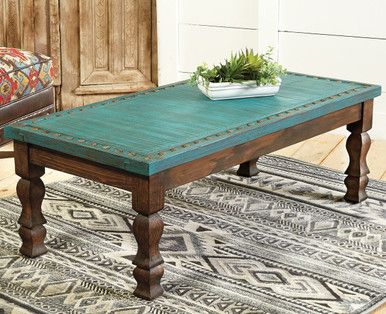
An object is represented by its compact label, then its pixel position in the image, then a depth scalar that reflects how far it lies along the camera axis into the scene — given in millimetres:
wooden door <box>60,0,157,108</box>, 4801
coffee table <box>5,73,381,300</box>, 2795
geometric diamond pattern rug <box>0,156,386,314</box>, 2861
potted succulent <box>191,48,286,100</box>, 3375
